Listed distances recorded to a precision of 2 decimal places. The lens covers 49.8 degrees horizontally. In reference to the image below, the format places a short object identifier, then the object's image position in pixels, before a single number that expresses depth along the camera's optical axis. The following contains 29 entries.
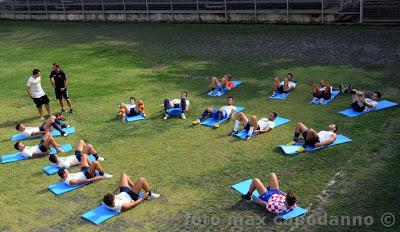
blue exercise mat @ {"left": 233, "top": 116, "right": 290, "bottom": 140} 12.82
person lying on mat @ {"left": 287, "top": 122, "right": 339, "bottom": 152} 11.44
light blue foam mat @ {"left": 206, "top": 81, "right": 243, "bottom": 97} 16.34
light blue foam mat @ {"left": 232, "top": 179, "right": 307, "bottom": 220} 8.82
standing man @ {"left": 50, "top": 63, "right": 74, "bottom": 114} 15.61
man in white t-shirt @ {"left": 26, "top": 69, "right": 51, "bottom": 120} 15.11
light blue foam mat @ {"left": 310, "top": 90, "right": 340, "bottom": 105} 14.44
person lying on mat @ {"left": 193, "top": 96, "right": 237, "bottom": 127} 14.05
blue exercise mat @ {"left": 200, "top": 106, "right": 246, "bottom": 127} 13.96
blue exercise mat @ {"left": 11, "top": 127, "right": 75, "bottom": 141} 14.20
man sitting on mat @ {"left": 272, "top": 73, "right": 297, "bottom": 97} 15.53
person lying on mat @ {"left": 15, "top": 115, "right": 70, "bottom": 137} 14.06
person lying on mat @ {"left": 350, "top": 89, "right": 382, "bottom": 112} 13.22
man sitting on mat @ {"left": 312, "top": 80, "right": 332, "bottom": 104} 14.42
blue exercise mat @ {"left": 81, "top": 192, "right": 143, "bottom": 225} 9.38
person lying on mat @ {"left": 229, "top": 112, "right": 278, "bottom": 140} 12.71
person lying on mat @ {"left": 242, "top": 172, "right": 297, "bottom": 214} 8.83
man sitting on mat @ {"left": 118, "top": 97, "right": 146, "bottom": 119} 15.09
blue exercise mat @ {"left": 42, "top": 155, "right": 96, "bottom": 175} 11.71
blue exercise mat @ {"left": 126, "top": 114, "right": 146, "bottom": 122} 14.87
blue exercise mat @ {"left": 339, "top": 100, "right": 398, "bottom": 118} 13.29
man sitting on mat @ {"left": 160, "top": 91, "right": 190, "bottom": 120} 14.76
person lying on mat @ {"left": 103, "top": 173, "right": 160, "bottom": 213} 9.50
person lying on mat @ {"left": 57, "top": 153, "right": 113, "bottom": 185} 10.85
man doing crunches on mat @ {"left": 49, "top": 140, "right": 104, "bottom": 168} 11.70
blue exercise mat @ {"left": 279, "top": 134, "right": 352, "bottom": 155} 11.46
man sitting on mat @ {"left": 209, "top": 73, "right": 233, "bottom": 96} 16.47
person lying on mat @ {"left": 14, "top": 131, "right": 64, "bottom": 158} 12.63
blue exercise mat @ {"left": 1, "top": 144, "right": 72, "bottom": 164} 12.65
